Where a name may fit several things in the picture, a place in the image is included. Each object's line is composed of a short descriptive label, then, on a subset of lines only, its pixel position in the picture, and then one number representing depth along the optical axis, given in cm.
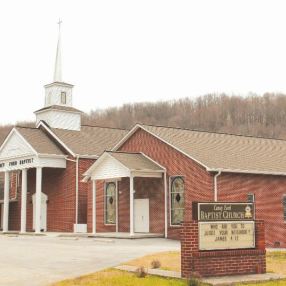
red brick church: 2998
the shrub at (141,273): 1369
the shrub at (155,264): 1552
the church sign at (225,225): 1452
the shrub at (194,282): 1246
